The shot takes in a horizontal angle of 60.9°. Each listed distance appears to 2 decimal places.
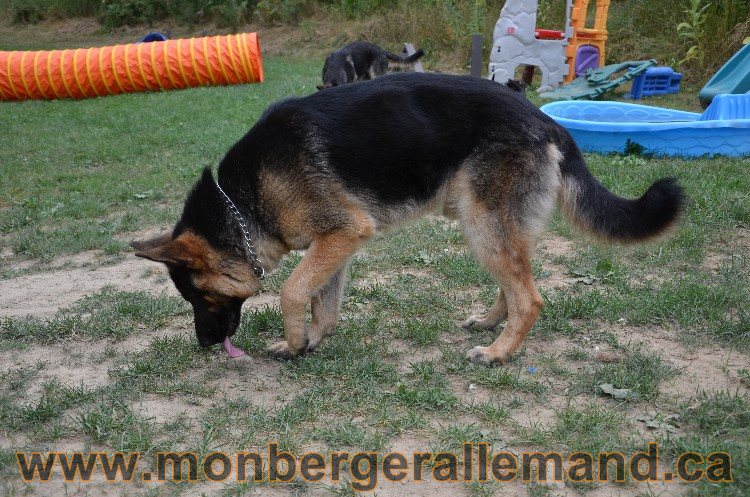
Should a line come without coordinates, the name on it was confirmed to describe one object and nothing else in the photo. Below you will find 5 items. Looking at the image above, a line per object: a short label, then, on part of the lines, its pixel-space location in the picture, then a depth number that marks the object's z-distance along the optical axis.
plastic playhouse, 13.20
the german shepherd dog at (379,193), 3.91
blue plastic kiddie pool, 7.78
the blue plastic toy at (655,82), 12.34
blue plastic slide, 10.12
